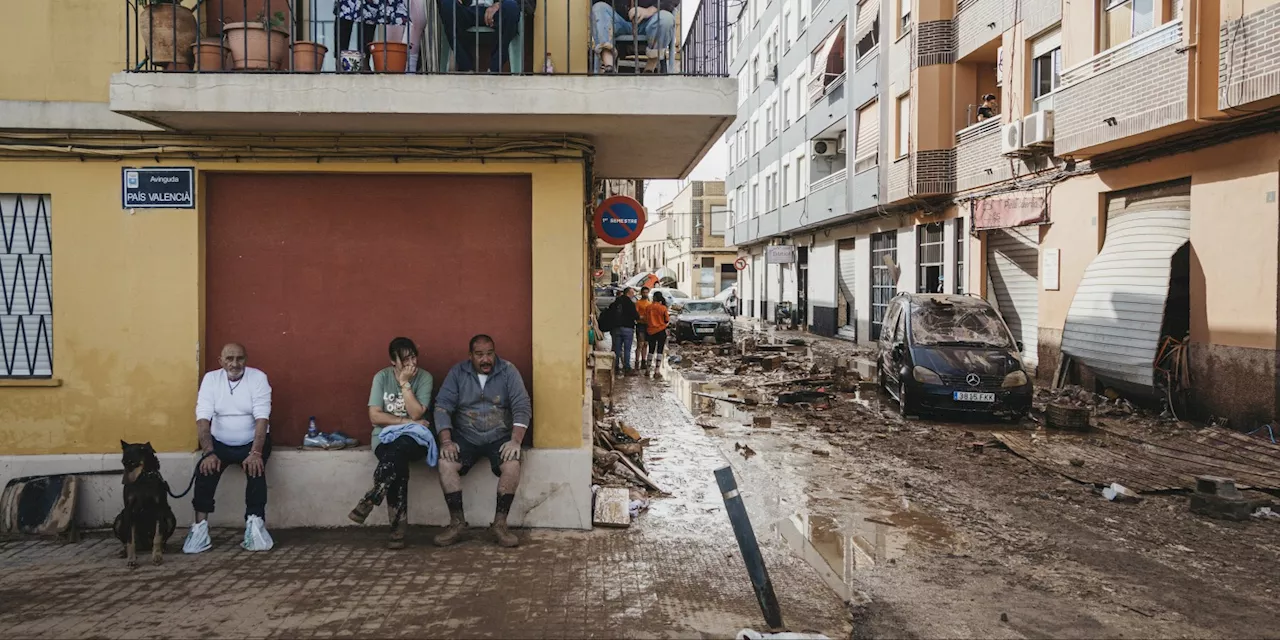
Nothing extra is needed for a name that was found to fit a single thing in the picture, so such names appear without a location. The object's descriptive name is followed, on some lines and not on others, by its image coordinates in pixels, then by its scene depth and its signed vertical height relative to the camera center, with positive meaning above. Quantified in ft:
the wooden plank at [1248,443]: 34.04 -5.94
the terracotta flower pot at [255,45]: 22.70 +6.27
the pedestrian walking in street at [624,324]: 62.91 -2.23
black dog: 20.27 -4.91
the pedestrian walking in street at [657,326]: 67.05 -2.51
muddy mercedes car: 42.60 -3.31
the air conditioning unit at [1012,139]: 57.41 +10.04
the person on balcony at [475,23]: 24.04 +7.38
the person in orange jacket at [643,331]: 67.89 -2.92
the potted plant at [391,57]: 23.26 +6.14
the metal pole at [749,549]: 15.43 -4.53
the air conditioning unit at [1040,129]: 54.75 +10.06
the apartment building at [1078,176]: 39.55 +7.46
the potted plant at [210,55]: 22.72 +6.03
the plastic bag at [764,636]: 15.06 -5.82
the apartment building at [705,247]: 221.05 +11.27
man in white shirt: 21.97 -3.31
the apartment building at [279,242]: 23.53 +1.35
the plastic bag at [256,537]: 21.58 -5.93
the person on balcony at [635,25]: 24.29 +7.44
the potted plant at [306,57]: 23.00 +6.04
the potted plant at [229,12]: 24.62 +7.72
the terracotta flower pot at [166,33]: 22.94 +6.67
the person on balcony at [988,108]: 68.28 +14.13
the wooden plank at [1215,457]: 31.45 -6.23
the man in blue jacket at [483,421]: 22.31 -3.28
